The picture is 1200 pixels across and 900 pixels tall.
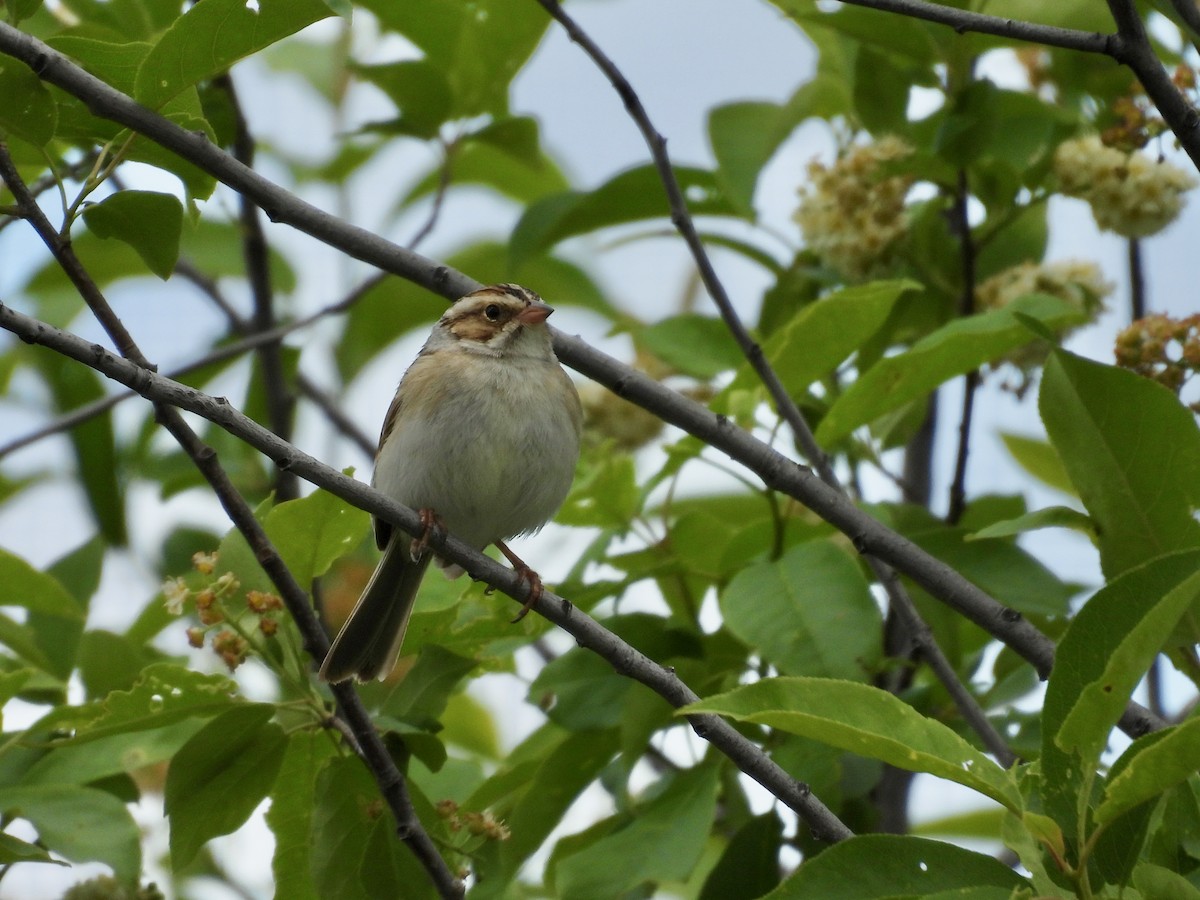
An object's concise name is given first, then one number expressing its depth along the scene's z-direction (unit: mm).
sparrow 9367
